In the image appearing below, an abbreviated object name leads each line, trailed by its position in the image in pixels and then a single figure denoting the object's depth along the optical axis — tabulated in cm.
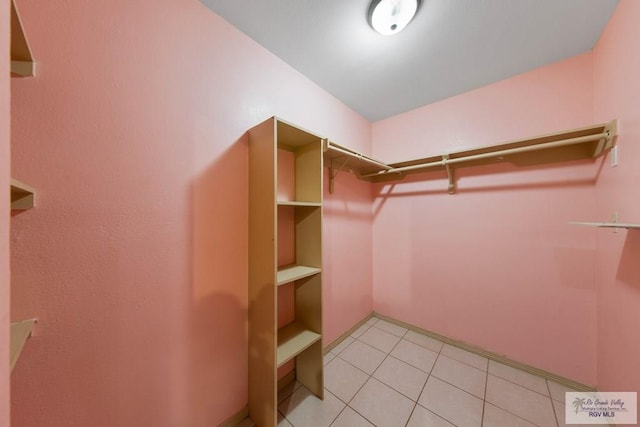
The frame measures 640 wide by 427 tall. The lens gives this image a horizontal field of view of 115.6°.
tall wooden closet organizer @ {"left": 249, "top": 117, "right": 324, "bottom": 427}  112
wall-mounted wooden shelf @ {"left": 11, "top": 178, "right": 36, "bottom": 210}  65
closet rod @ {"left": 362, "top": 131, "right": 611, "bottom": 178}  118
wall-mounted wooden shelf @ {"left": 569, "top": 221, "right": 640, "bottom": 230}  73
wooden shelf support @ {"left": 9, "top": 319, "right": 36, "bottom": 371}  54
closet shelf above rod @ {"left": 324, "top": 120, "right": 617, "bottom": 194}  123
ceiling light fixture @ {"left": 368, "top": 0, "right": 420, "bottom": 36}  106
